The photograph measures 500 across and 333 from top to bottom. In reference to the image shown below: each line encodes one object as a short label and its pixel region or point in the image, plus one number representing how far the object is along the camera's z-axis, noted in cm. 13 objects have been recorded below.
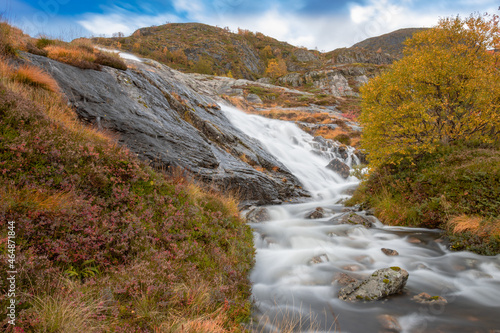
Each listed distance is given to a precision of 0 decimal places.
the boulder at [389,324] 423
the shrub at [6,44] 769
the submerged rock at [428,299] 495
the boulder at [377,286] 509
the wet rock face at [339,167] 2020
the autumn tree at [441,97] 1015
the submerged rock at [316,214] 1120
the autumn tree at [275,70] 8614
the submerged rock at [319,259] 695
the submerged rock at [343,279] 582
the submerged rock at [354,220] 975
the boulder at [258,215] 1048
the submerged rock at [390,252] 735
